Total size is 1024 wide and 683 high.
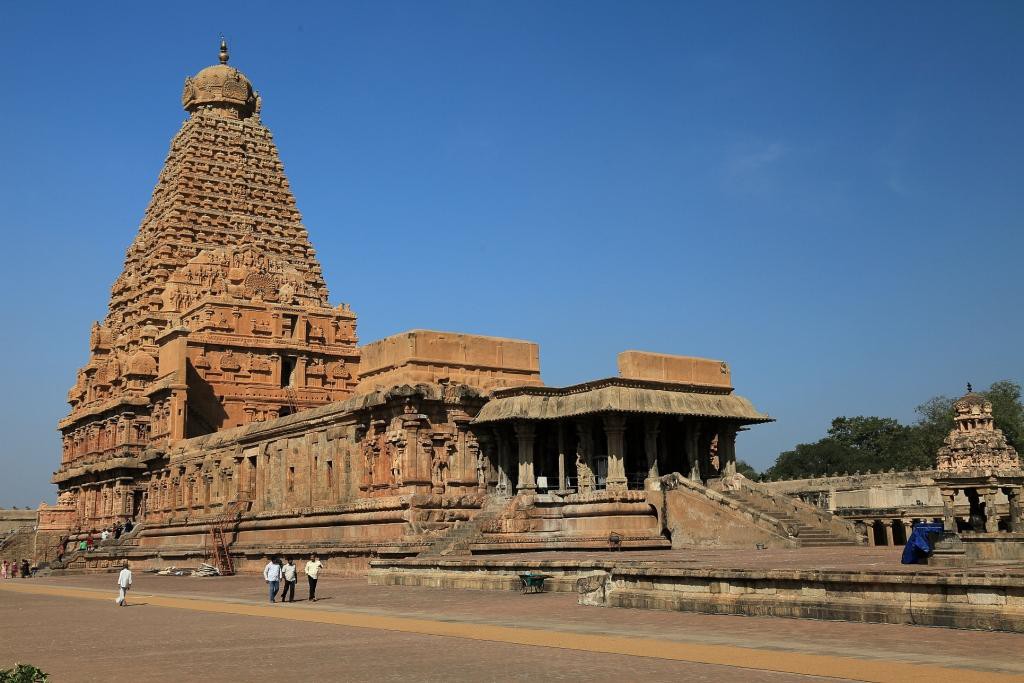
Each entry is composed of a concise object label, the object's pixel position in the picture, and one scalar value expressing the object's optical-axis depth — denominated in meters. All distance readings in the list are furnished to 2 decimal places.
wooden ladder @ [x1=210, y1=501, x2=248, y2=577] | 46.69
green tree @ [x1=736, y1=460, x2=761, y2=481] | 122.81
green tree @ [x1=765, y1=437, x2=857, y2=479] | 103.44
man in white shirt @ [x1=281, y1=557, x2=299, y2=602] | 26.05
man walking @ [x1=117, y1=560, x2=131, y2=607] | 28.11
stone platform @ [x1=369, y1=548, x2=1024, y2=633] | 14.65
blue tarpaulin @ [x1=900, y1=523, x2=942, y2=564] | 19.93
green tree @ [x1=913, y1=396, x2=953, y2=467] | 87.06
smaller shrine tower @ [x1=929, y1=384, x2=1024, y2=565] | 20.48
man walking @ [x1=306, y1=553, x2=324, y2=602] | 26.56
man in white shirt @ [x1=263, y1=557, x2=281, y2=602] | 26.09
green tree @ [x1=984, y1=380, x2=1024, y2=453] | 82.31
